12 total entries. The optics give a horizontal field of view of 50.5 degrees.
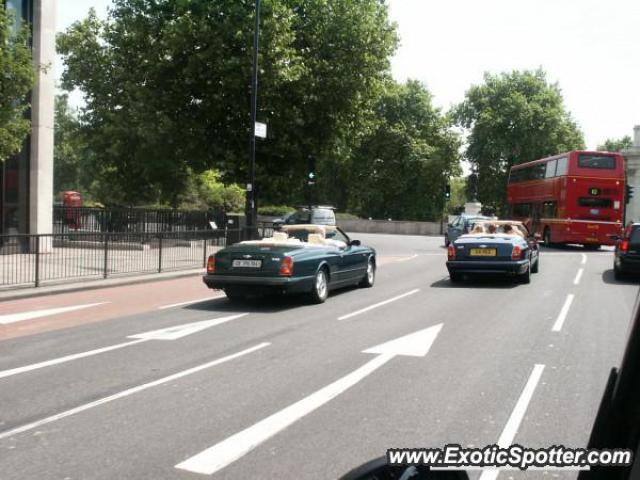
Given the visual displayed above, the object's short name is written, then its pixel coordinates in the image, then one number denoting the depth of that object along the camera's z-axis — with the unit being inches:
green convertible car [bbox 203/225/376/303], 421.4
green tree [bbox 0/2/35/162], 534.3
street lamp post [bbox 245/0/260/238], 800.2
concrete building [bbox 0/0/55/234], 798.5
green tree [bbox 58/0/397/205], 1020.5
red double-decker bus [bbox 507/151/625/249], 1112.8
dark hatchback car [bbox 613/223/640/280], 628.1
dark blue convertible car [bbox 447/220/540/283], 569.9
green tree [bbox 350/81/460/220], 2407.7
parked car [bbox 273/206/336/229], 1469.0
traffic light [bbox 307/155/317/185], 1063.6
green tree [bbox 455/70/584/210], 2471.7
